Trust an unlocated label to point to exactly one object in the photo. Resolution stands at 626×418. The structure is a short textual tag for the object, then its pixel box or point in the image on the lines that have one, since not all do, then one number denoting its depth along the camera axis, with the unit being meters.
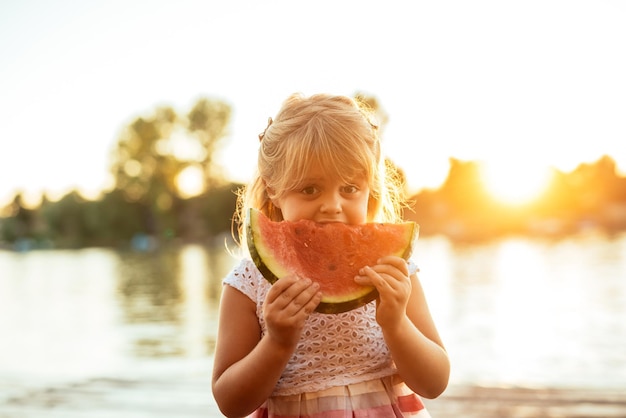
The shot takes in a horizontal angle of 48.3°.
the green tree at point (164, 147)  56.44
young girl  1.94
